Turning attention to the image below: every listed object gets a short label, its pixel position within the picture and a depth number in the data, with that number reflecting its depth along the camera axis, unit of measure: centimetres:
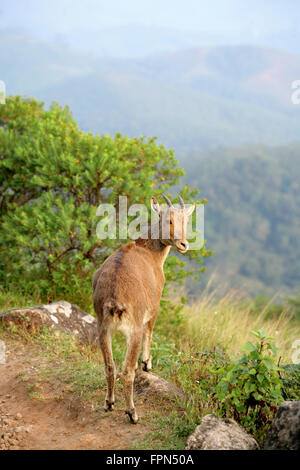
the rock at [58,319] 653
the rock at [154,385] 489
